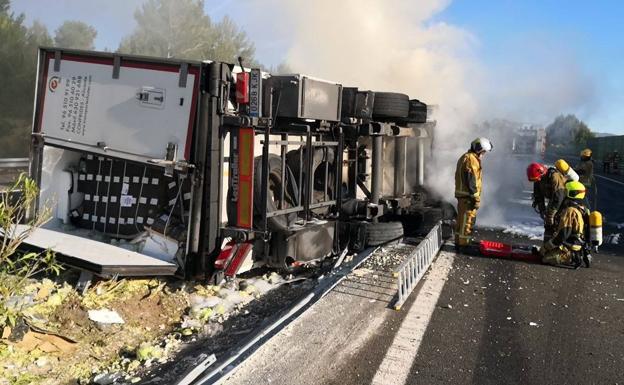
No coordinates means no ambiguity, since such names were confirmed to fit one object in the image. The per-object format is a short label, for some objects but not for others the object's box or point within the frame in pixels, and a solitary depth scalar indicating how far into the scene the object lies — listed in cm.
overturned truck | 470
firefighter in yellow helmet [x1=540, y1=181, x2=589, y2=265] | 642
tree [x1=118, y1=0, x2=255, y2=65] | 2884
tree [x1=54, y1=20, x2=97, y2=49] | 3341
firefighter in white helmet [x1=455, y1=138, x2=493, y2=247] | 707
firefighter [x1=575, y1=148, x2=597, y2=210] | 1030
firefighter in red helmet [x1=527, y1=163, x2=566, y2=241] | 690
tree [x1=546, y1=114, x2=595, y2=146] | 6325
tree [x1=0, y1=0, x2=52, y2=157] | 2327
